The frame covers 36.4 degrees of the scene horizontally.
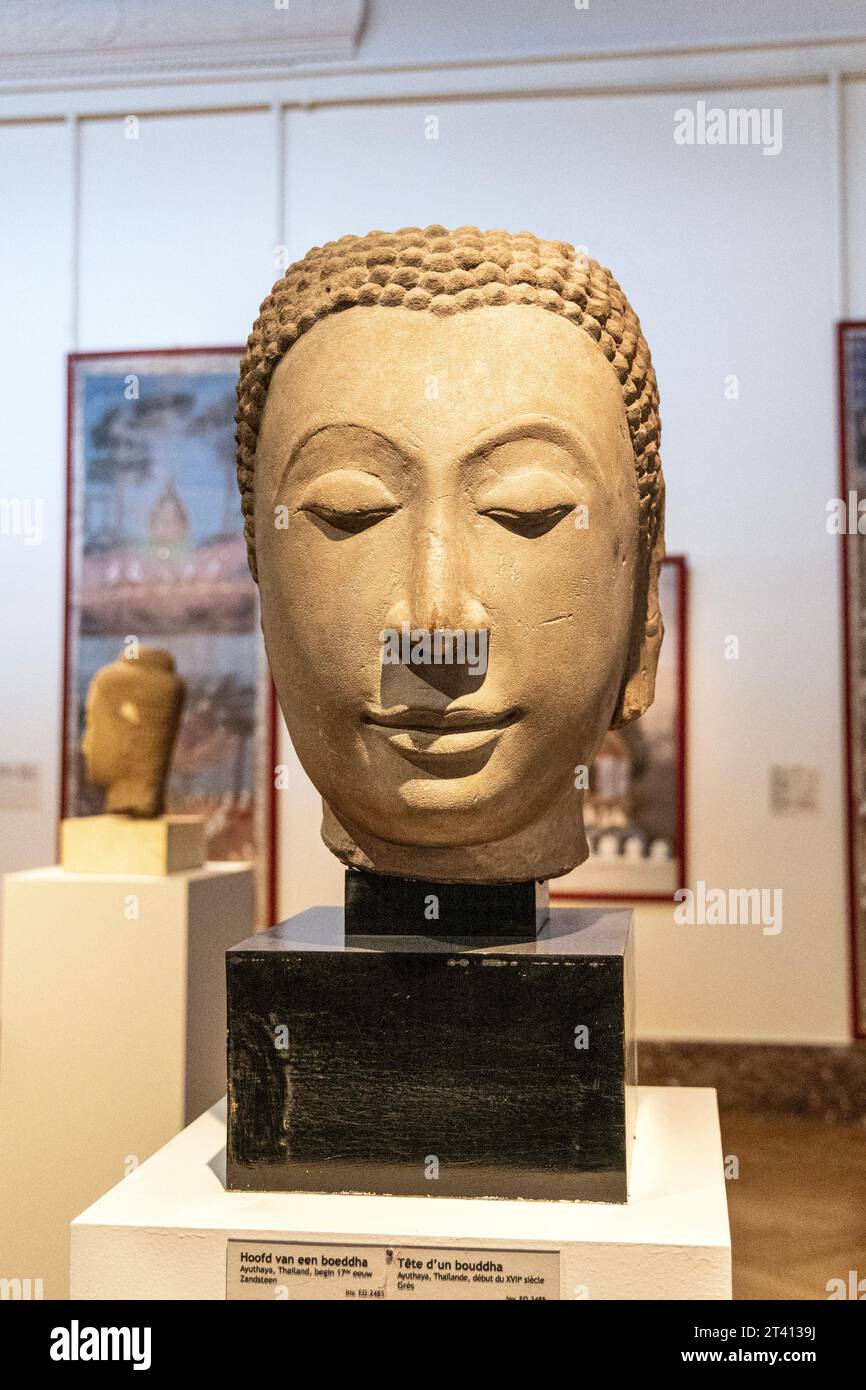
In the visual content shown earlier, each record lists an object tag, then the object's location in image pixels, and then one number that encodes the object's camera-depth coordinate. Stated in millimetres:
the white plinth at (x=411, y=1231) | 2035
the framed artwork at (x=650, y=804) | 6008
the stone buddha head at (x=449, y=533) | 2234
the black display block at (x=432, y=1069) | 2238
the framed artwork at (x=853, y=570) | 5902
